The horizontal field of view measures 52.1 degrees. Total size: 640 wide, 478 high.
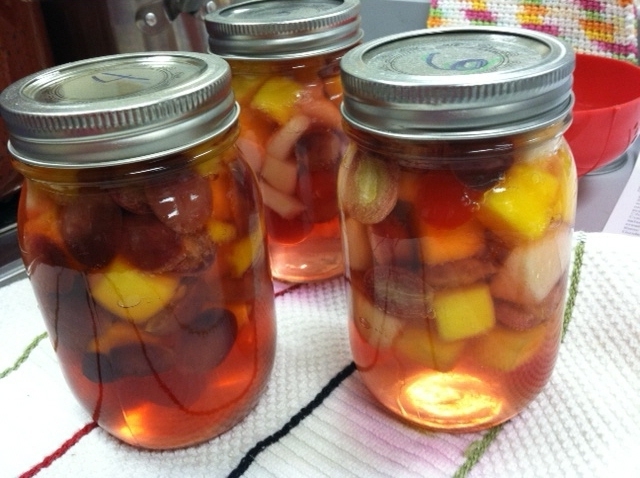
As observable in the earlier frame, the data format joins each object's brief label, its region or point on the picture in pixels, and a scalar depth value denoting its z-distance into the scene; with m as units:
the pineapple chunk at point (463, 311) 0.36
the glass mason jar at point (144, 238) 0.33
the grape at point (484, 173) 0.34
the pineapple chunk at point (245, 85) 0.49
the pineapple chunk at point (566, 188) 0.37
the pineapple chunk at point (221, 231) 0.37
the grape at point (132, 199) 0.34
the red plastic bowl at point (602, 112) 0.59
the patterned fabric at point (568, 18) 0.77
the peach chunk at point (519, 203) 0.34
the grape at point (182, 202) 0.35
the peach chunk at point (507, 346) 0.37
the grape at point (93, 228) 0.34
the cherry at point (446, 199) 0.34
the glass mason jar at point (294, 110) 0.47
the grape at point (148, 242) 0.35
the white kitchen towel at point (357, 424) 0.38
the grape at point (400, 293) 0.37
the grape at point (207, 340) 0.38
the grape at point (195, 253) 0.36
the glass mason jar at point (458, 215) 0.32
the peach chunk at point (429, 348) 0.37
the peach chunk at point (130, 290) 0.35
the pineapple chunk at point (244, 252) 0.38
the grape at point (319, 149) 0.51
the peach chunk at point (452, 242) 0.35
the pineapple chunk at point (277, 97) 0.49
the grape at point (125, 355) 0.37
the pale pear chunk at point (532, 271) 0.36
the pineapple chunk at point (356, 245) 0.39
